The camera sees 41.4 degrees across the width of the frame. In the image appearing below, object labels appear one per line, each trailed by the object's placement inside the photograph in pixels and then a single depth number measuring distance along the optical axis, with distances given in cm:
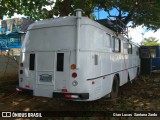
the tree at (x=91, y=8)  1240
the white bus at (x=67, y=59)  607
